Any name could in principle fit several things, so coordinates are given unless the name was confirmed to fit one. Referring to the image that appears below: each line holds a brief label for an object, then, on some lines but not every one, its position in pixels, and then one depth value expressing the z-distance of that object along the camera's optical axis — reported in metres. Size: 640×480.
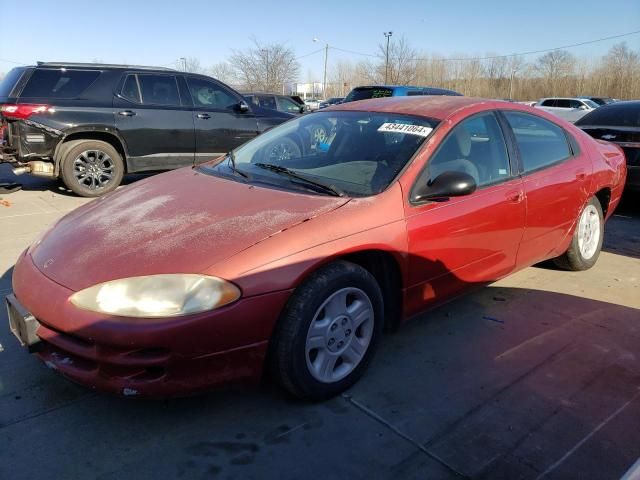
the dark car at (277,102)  13.79
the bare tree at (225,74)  42.55
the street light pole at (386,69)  41.91
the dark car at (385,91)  11.62
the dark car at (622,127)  6.33
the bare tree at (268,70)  40.12
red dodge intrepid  2.14
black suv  6.66
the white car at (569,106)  23.00
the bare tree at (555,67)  51.09
